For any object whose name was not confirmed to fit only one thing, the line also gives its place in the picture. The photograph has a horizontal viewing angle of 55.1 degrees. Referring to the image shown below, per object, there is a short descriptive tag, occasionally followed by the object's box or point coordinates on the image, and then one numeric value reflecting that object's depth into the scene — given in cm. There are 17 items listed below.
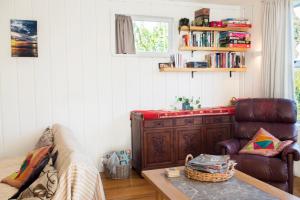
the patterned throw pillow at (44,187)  168
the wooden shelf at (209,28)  422
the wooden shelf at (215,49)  425
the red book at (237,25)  434
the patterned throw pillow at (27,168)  216
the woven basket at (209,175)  218
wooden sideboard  373
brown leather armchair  292
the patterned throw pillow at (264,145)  317
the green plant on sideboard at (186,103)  418
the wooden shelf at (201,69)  412
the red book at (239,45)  437
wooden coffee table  195
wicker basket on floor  374
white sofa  171
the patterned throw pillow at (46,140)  284
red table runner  371
